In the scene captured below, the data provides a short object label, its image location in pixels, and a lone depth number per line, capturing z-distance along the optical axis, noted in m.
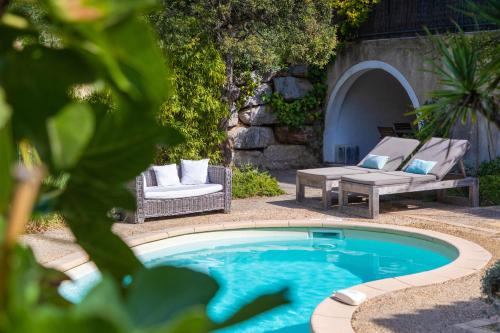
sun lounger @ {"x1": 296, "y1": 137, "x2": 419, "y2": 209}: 10.60
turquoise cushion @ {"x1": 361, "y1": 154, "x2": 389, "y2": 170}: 11.04
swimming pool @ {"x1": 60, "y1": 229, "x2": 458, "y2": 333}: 7.68
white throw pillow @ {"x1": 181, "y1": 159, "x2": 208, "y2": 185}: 10.68
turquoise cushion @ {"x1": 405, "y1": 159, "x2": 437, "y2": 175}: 10.47
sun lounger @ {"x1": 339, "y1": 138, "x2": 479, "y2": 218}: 9.92
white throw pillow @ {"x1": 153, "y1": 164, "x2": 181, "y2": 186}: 10.48
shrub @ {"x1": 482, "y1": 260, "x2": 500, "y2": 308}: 4.85
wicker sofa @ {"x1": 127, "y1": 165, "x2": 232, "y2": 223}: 9.54
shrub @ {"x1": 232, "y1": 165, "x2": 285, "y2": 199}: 11.92
